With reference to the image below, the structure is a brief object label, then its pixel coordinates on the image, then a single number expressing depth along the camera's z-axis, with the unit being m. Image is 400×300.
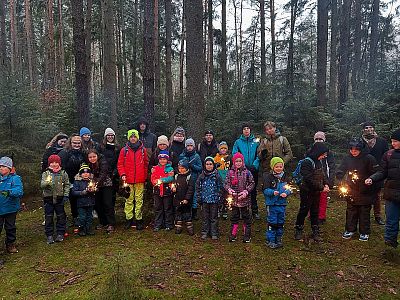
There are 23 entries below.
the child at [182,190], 6.57
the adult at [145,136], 7.46
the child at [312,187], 6.08
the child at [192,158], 6.77
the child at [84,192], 6.43
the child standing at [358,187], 6.15
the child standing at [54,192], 6.14
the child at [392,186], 5.65
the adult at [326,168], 6.78
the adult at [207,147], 7.27
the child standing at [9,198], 5.73
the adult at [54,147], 6.80
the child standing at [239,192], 6.12
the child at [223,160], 7.24
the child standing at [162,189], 6.61
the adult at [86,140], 6.88
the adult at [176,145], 7.08
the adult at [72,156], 6.64
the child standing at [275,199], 5.86
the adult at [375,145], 7.04
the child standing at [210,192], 6.28
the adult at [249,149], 7.21
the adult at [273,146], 6.99
